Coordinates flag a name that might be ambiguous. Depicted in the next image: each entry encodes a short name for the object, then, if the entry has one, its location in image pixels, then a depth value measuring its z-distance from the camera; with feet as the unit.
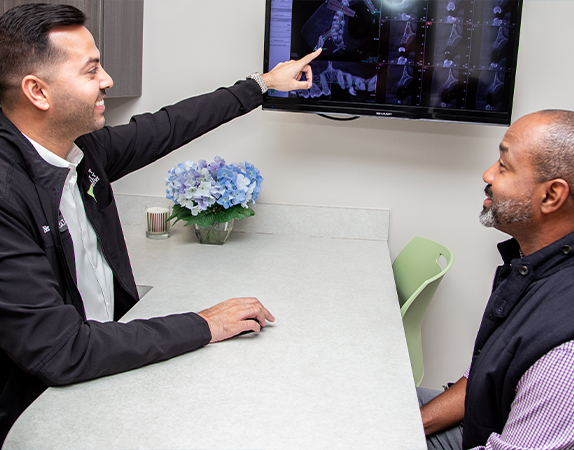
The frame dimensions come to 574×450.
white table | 3.49
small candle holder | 7.88
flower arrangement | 7.29
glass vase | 7.55
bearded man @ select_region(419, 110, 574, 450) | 3.57
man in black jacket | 3.81
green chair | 6.59
